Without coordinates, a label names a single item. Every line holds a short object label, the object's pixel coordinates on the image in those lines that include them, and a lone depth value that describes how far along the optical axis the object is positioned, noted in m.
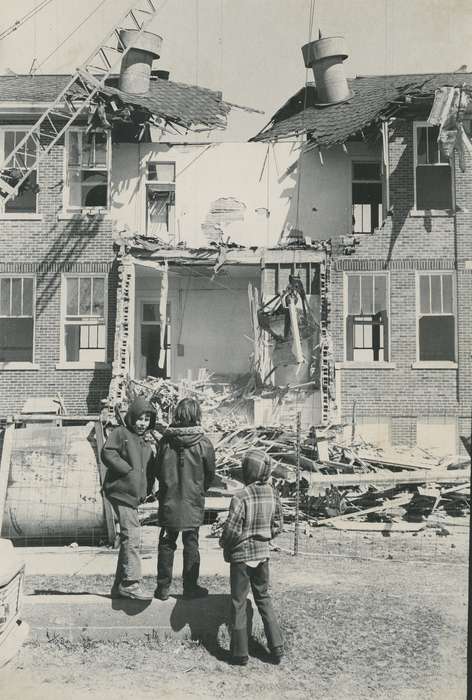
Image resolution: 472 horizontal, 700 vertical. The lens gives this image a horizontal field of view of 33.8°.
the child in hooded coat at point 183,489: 6.73
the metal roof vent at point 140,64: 21.42
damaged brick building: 19.25
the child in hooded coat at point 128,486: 6.78
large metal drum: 9.88
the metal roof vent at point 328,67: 21.58
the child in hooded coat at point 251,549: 6.05
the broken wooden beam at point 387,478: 13.03
